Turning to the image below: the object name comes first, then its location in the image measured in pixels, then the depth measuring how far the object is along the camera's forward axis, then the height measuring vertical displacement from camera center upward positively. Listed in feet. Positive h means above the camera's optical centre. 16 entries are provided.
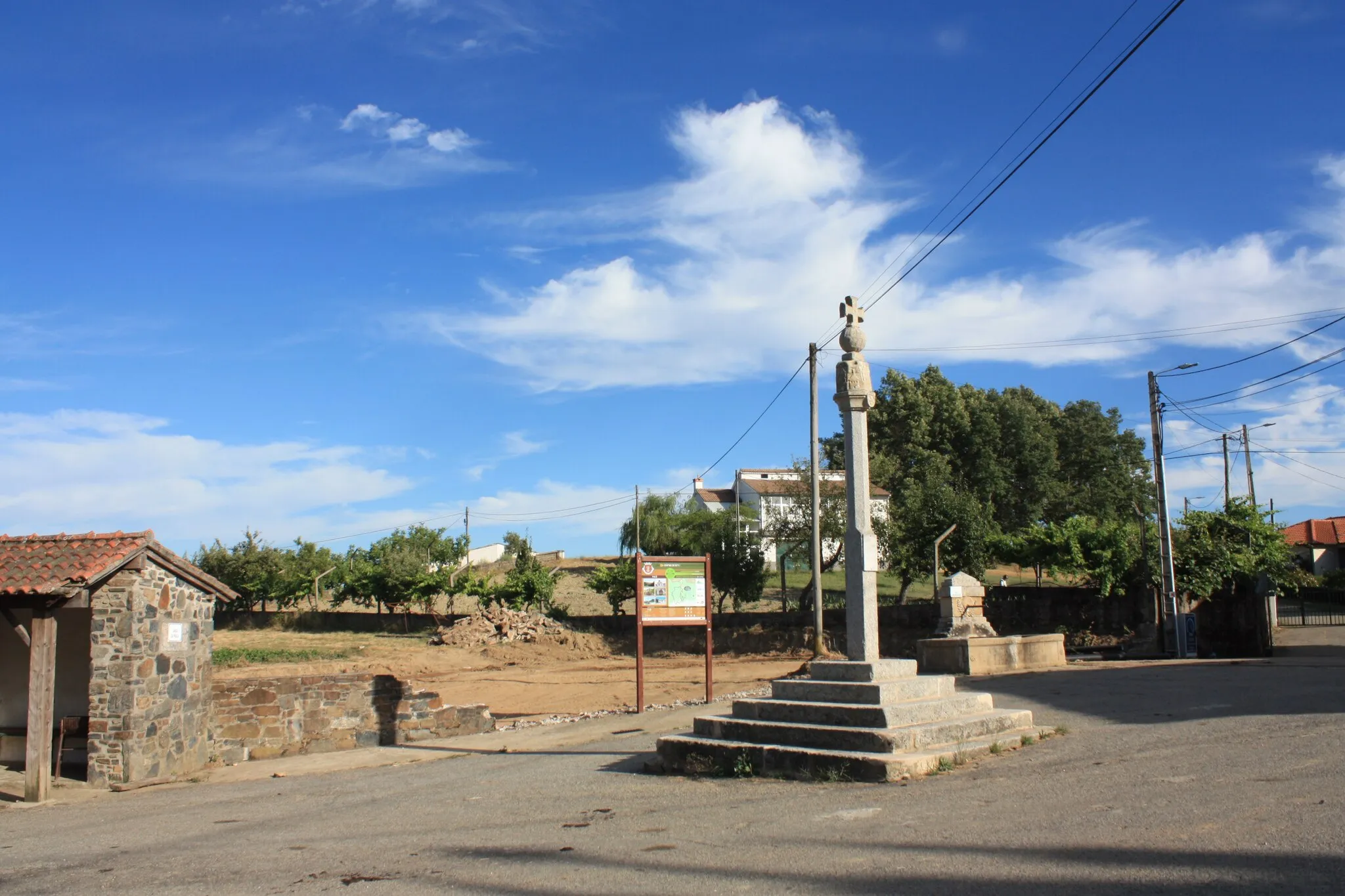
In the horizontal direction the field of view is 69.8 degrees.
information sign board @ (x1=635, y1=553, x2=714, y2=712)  49.49 -1.74
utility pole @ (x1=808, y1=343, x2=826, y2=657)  73.67 +3.90
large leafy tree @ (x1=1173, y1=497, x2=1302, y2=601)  80.69 -0.18
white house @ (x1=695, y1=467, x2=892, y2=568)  125.80 +12.82
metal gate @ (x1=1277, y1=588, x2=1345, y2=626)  123.44 -8.26
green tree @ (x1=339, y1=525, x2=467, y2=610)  135.95 -1.86
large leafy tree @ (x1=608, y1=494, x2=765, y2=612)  119.75 +1.45
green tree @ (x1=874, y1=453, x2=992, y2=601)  108.58 +2.43
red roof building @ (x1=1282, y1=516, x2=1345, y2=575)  186.60 +1.22
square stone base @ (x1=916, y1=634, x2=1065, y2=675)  55.01 -5.92
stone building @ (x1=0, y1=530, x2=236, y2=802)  37.04 -3.20
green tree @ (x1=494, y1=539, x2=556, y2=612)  126.62 -3.53
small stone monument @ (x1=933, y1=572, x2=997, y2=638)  60.64 -3.56
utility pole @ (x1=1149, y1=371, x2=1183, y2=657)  73.61 +2.46
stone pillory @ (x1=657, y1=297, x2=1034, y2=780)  27.68 -5.00
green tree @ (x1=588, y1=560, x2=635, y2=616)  118.42 -2.82
